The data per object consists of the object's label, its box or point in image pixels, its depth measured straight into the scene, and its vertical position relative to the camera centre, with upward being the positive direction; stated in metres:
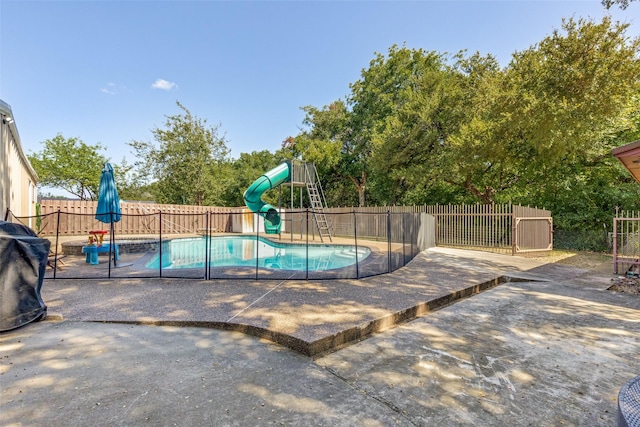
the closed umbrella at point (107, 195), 7.67 +0.48
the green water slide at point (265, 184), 14.49 +1.46
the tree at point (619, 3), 6.25 +4.39
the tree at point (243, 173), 27.45 +3.86
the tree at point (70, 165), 22.25 +3.62
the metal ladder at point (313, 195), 14.81 +0.96
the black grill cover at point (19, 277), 3.32 -0.73
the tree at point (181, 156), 21.97 +4.23
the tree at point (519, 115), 10.00 +3.93
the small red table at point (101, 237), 7.65 -0.61
